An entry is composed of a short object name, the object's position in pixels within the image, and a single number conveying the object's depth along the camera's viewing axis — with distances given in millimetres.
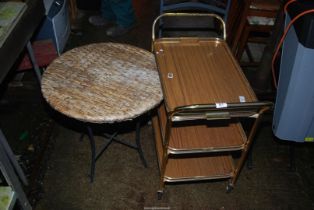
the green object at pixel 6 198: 1901
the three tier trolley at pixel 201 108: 1844
